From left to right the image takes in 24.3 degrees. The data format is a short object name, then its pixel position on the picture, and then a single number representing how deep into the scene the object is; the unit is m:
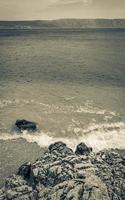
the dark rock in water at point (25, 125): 42.25
